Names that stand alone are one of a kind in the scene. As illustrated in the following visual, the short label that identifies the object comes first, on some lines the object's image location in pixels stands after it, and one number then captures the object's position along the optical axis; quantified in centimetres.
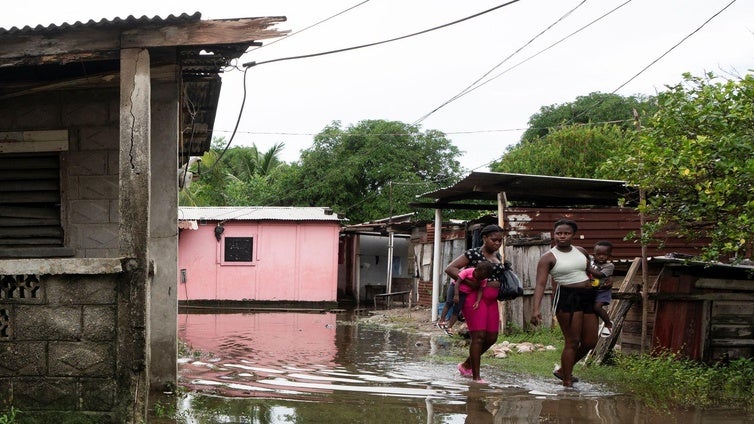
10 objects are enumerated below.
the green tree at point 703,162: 767
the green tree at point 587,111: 3528
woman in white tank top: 836
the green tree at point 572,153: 2795
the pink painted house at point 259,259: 2700
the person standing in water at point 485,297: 841
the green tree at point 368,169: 3459
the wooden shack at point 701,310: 942
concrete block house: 596
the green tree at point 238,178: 3619
